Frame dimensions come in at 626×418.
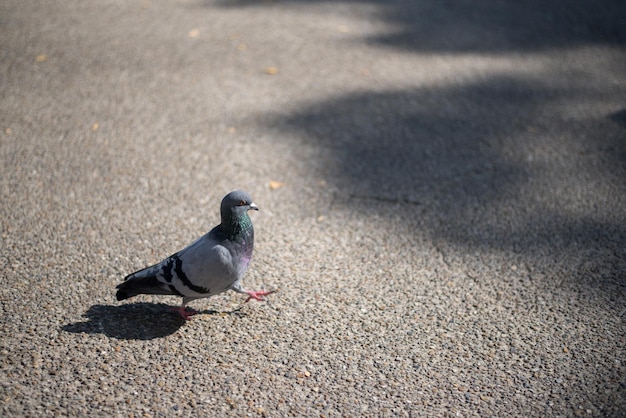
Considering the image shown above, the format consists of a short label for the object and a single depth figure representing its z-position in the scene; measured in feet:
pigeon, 9.90
